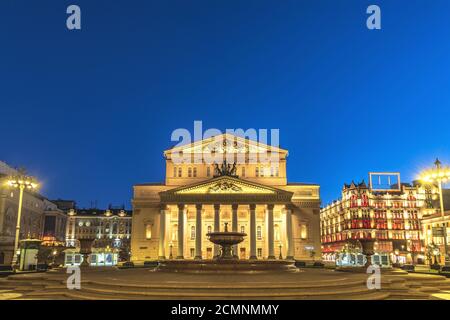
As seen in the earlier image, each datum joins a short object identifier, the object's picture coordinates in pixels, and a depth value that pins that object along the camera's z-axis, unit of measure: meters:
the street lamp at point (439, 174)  37.00
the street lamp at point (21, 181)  38.09
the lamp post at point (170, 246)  66.06
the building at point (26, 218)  71.75
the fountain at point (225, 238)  32.78
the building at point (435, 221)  73.75
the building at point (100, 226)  121.25
